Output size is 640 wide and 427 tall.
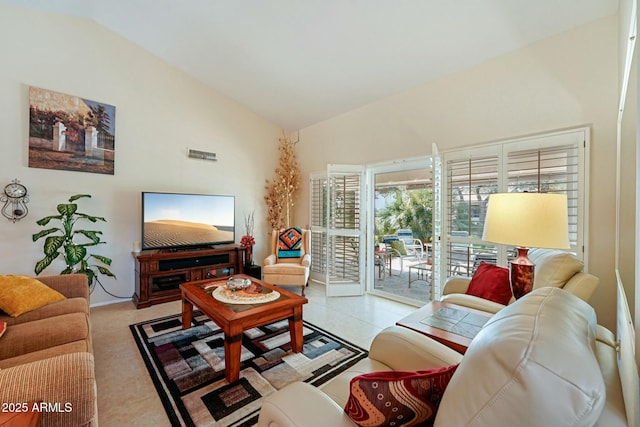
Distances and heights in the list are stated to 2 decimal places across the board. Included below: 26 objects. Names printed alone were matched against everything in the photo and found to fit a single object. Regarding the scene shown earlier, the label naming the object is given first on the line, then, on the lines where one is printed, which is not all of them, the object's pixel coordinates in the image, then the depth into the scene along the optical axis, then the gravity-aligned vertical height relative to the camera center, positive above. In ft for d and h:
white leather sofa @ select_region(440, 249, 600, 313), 4.98 -1.26
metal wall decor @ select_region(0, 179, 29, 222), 9.54 +0.35
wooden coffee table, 6.23 -2.65
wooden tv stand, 11.02 -2.62
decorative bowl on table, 8.20 -2.26
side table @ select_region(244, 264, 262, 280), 13.85 -3.13
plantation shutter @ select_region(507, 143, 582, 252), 7.74 +1.32
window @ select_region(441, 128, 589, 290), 7.72 +1.10
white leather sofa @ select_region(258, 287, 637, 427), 1.72 -1.14
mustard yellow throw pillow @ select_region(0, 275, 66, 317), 6.06 -2.05
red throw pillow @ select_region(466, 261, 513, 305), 6.73 -1.87
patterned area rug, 5.49 -4.06
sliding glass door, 13.74 -1.03
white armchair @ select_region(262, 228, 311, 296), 12.57 -2.40
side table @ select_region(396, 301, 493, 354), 4.66 -2.21
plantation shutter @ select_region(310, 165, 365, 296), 13.19 -0.93
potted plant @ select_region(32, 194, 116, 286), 9.06 -1.18
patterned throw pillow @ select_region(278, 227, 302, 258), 14.01 -1.68
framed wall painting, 10.09 +3.19
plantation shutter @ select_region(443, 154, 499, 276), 9.43 +0.31
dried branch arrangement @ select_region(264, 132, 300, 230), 16.78 +1.58
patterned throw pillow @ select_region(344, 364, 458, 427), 2.53 -1.79
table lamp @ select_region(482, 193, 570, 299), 4.73 -0.13
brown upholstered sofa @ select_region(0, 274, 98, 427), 3.21 -2.41
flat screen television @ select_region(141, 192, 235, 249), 11.76 -0.40
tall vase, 14.42 -2.40
